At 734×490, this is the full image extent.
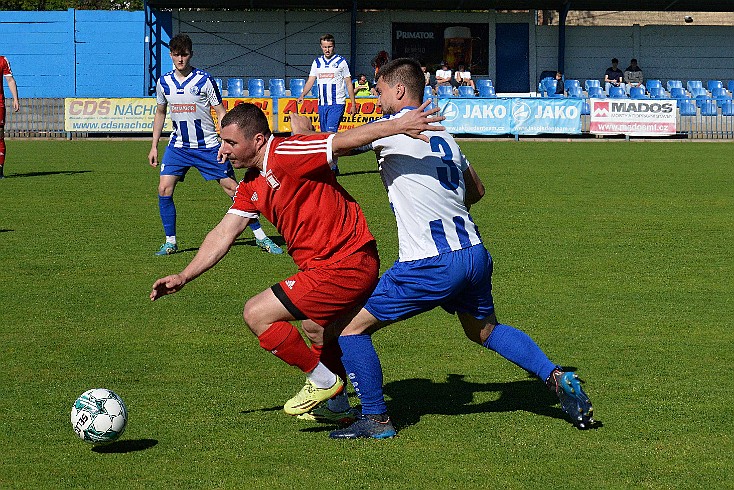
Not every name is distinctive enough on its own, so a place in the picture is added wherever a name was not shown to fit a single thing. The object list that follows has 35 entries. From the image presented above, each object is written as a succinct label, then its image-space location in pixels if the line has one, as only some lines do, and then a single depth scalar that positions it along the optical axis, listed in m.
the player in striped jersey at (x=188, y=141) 11.02
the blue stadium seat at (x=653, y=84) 35.94
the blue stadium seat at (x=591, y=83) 35.69
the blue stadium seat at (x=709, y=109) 30.16
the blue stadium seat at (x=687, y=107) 30.02
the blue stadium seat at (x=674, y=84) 36.69
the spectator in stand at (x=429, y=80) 32.88
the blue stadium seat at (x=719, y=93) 35.72
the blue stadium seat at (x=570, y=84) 35.34
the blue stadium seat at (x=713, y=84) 36.97
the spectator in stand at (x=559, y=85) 35.09
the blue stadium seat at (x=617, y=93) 33.53
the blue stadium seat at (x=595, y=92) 34.41
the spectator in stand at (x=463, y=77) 34.34
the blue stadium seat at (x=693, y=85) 37.06
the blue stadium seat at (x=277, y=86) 35.53
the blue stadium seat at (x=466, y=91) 32.64
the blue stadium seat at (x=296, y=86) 35.50
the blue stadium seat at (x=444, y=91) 31.71
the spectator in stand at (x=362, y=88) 30.09
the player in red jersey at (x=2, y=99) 17.50
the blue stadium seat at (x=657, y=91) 35.53
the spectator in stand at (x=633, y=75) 35.41
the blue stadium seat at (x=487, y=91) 35.44
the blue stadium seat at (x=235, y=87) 35.71
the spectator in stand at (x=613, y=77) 35.03
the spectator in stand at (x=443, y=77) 33.25
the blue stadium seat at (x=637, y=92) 33.25
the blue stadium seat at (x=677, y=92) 35.72
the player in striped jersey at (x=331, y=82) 17.47
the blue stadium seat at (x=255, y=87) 35.46
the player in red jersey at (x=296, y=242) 5.13
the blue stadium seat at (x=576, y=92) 34.39
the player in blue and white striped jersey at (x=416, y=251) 5.10
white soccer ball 4.96
